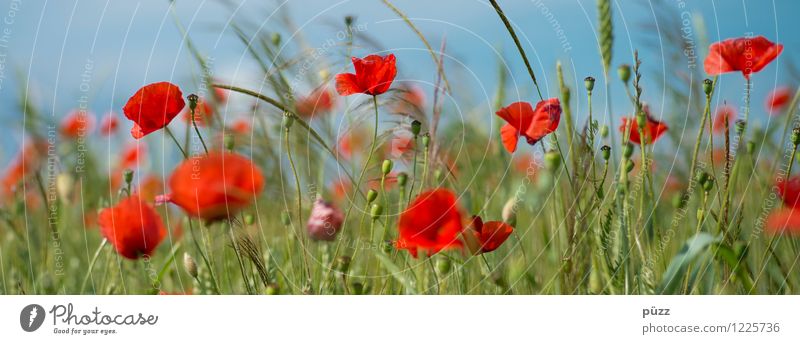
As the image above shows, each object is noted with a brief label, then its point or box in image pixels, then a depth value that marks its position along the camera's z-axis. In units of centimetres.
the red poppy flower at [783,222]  231
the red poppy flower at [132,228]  225
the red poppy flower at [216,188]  216
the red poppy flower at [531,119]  220
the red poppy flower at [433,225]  217
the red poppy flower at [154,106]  220
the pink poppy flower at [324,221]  220
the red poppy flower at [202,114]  231
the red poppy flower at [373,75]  220
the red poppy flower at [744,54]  227
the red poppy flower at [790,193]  231
